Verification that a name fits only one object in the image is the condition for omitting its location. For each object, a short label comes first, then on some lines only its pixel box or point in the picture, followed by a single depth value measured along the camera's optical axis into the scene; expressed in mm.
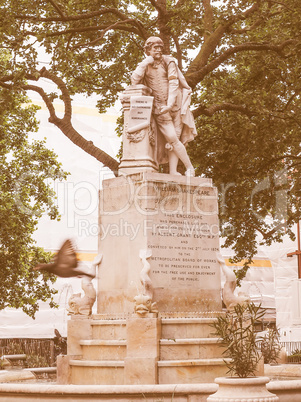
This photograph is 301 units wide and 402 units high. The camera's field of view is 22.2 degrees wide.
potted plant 8469
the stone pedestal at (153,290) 11766
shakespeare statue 13742
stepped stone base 11625
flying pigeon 12287
